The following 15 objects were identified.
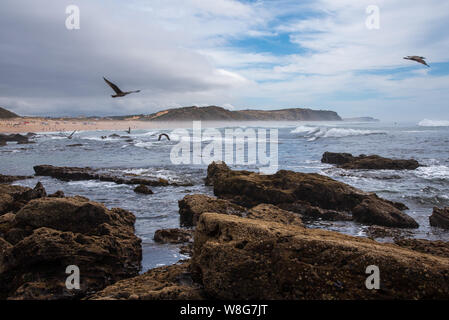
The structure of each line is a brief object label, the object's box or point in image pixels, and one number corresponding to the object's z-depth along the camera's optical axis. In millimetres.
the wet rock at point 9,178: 14252
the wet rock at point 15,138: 38562
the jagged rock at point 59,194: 9439
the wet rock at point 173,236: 7074
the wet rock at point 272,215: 6762
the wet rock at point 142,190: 12352
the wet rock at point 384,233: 7488
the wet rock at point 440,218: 8219
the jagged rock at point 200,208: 8227
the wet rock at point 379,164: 17359
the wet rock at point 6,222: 5938
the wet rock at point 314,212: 9086
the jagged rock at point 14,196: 8070
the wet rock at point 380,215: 8352
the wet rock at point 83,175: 14109
